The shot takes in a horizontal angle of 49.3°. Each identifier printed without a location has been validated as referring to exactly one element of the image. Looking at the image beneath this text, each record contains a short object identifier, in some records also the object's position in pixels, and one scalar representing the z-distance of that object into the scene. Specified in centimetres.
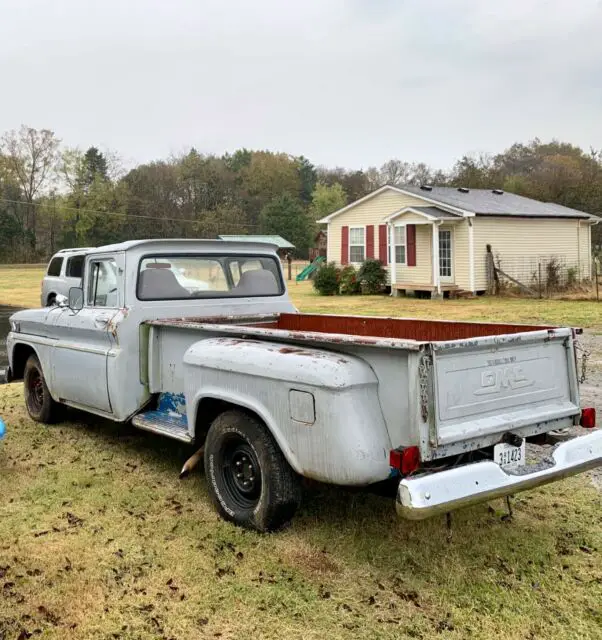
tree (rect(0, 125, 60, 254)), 6638
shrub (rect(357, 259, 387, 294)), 2512
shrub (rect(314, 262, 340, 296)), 2602
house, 2273
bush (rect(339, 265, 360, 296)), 2565
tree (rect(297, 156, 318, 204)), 8256
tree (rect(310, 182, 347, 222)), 6994
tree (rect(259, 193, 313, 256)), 6069
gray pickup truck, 324
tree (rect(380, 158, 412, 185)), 6900
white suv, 1501
